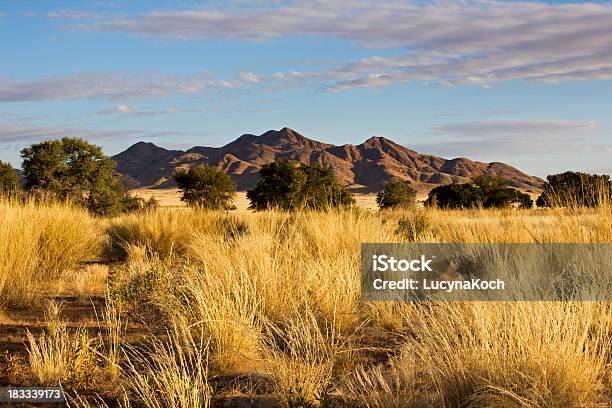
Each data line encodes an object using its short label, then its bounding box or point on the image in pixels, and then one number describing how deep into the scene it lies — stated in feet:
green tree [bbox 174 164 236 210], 125.19
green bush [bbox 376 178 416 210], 149.12
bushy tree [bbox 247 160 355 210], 116.61
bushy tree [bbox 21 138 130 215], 109.91
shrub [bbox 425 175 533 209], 132.87
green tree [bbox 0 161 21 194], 124.85
